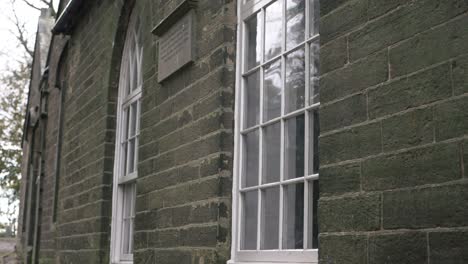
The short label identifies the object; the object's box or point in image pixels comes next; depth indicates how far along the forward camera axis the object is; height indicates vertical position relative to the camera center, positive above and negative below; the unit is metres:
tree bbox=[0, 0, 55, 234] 27.27 +5.72
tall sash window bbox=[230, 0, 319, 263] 3.77 +0.68
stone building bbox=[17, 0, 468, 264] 2.66 +0.65
